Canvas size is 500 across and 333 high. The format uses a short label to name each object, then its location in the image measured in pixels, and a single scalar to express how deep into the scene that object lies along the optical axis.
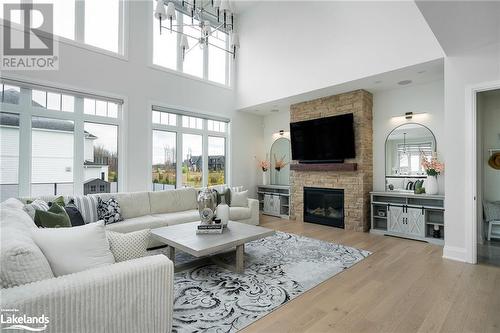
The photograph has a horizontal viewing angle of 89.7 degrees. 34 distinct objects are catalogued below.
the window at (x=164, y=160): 5.36
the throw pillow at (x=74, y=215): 3.02
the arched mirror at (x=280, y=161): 6.80
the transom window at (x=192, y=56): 5.42
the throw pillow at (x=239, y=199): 5.17
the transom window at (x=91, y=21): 4.14
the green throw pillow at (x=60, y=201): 3.15
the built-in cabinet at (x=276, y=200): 6.50
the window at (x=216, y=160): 6.39
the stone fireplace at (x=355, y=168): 5.03
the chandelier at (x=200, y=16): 2.88
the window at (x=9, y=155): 3.68
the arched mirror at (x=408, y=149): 4.64
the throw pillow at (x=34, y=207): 2.45
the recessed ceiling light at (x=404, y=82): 4.58
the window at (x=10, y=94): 3.70
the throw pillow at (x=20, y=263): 1.22
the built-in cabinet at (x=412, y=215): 4.31
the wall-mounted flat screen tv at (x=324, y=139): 5.15
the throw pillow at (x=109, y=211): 3.71
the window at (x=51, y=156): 3.98
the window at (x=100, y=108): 4.45
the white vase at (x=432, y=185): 4.37
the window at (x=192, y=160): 5.88
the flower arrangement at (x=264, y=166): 7.06
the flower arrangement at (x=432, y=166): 4.34
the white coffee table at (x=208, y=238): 2.54
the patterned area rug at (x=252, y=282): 2.10
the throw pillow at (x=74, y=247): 1.52
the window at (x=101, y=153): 4.48
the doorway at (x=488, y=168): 4.29
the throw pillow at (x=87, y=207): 3.60
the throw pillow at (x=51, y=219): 2.34
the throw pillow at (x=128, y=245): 1.98
